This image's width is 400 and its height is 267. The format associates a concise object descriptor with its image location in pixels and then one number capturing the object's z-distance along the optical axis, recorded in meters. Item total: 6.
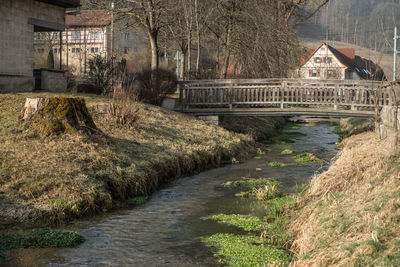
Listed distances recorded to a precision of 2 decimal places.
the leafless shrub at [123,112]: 15.78
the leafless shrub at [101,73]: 22.05
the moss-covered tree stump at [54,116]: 12.22
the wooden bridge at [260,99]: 21.27
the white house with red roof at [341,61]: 66.62
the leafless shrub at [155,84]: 22.17
